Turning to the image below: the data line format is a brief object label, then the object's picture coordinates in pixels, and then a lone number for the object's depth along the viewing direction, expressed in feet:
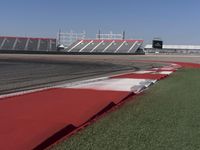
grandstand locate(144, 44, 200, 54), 307.72
